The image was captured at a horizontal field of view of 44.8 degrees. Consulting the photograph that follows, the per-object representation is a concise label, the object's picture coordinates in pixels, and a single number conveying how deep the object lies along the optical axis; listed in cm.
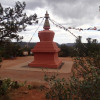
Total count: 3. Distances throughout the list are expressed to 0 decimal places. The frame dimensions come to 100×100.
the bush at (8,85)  396
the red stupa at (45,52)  919
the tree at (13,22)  337
